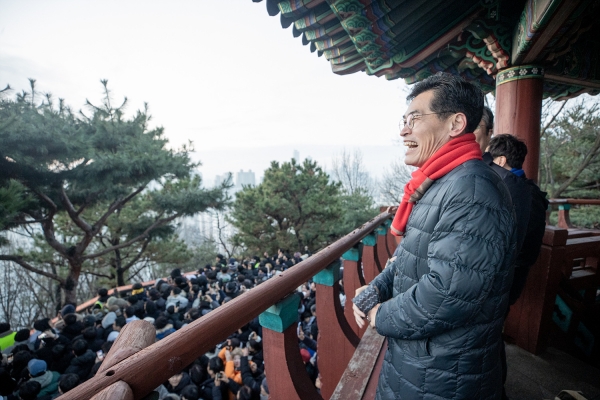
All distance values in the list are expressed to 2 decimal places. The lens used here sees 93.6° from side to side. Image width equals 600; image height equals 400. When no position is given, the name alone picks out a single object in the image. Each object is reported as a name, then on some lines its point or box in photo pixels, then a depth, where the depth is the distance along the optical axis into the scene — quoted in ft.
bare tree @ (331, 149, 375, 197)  93.30
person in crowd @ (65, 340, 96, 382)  13.15
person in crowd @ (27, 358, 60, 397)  12.62
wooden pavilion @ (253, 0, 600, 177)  6.72
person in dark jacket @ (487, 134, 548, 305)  5.55
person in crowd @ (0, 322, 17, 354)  17.13
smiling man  2.56
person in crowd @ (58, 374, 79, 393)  11.55
